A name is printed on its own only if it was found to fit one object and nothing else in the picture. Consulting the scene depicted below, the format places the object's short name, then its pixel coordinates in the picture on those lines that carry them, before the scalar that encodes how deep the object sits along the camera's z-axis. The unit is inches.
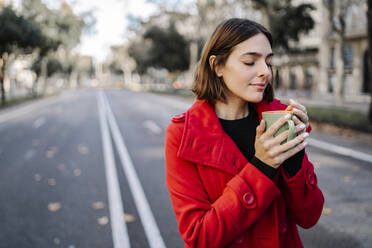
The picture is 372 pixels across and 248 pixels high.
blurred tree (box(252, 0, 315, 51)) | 1099.9
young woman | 51.9
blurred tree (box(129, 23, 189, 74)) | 1628.9
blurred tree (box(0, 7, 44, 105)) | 949.8
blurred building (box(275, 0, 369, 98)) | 1159.6
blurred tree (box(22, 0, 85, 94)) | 1252.5
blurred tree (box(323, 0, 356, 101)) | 673.6
